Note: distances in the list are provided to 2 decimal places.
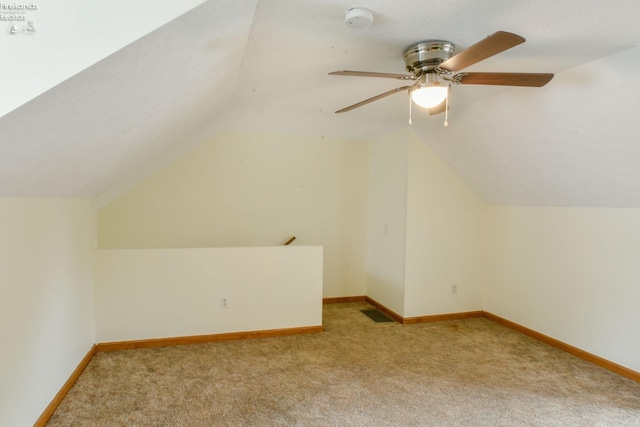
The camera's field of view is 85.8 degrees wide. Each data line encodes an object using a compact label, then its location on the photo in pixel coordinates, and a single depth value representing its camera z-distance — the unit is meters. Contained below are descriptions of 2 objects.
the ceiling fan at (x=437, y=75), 1.80
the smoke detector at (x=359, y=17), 1.57
